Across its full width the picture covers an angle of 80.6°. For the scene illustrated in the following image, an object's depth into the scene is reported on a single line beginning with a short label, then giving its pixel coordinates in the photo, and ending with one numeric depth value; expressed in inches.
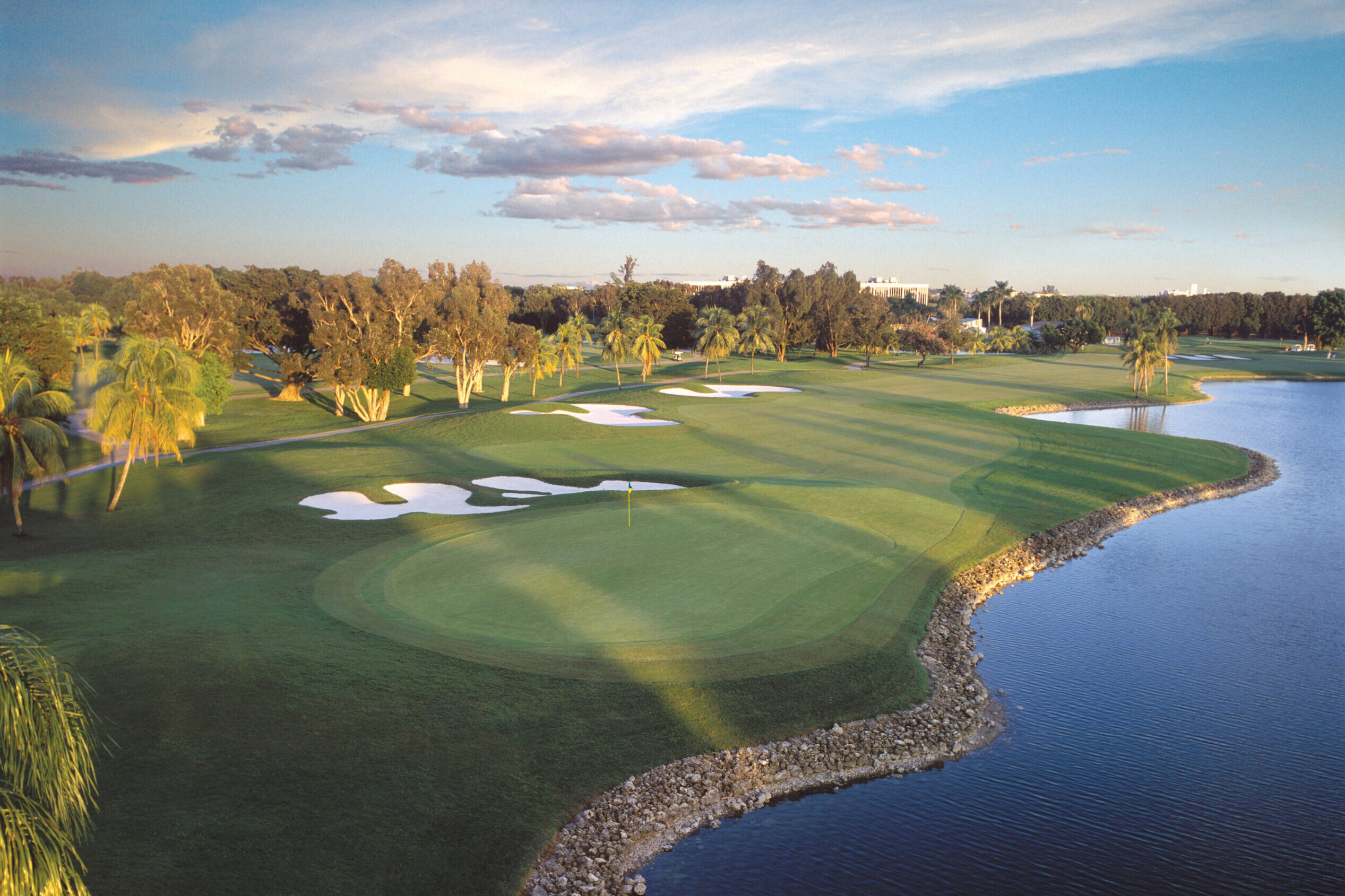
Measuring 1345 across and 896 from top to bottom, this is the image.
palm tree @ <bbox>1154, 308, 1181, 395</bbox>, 2701.8
